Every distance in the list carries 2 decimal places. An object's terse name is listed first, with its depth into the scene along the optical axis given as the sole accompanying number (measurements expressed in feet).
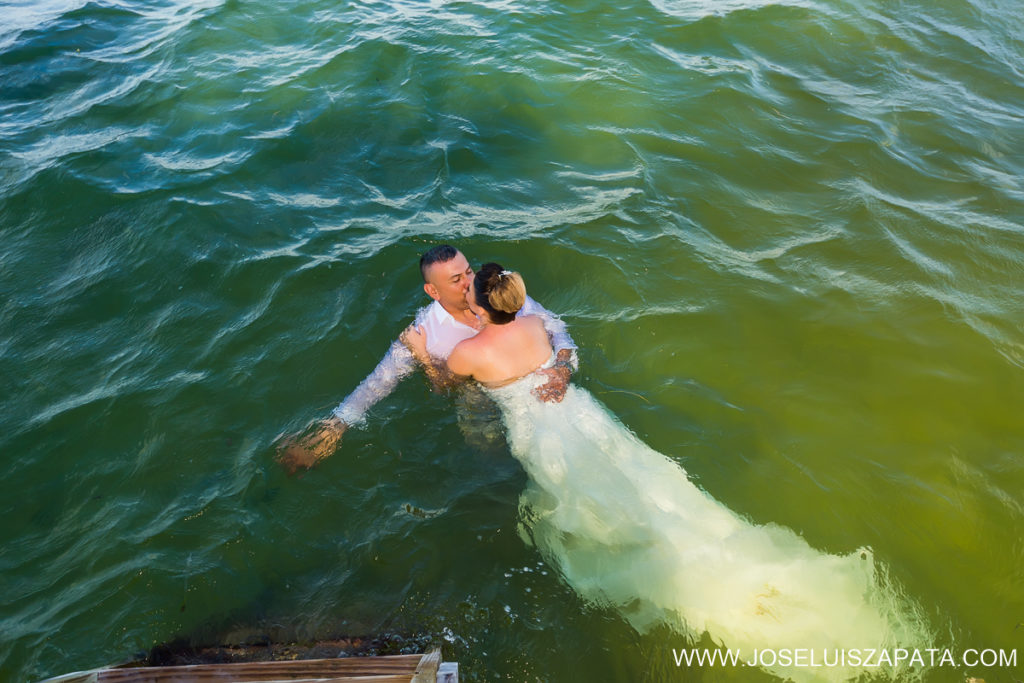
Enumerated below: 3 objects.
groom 16.15
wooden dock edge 10.28
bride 11.69
